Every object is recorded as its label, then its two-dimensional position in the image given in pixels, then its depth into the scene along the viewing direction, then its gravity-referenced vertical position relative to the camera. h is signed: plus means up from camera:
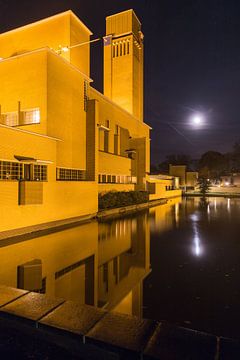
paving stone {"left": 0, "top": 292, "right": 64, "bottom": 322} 3.56 -1.80
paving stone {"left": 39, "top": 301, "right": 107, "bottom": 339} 3.22 -1.80
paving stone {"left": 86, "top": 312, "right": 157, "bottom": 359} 2.86 -1.80
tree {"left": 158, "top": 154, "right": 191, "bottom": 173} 94.86 +9.01
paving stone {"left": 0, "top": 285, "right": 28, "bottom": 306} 4.03 -1.81
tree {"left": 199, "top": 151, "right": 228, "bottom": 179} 74.69 +5.65
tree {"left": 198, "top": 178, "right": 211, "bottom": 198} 51.32 -0.37
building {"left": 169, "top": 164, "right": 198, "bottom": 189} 65.19 +2.47
